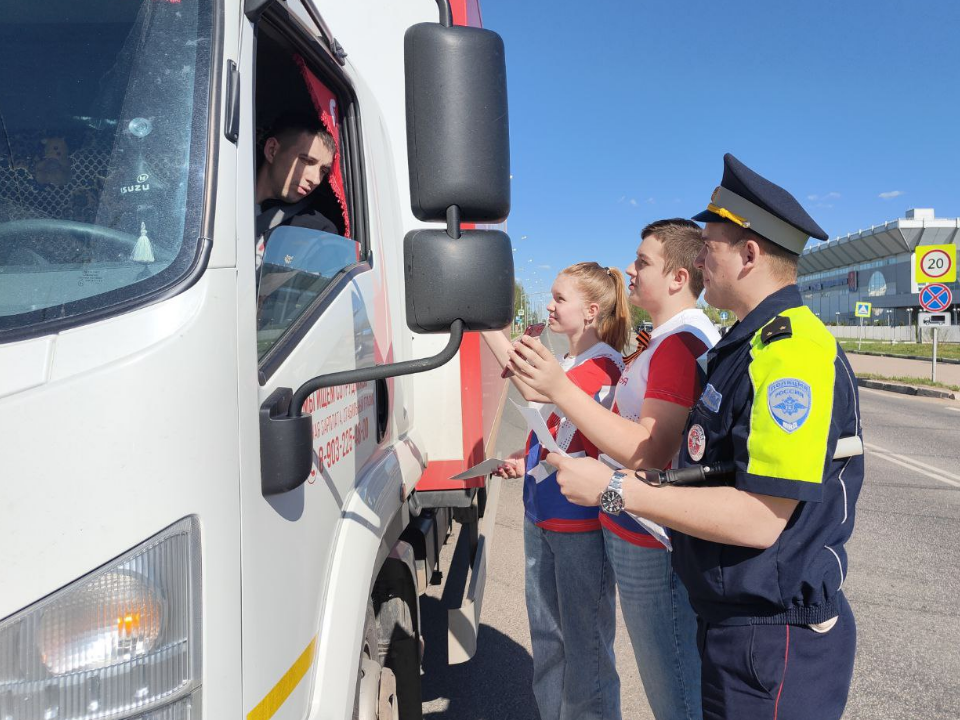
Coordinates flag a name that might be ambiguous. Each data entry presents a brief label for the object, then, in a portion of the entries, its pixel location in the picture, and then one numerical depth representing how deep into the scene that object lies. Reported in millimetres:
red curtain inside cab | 2139
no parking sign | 16188
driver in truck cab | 2086
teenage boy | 2037
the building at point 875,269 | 55531
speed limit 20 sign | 15766
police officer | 1519
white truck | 1016
